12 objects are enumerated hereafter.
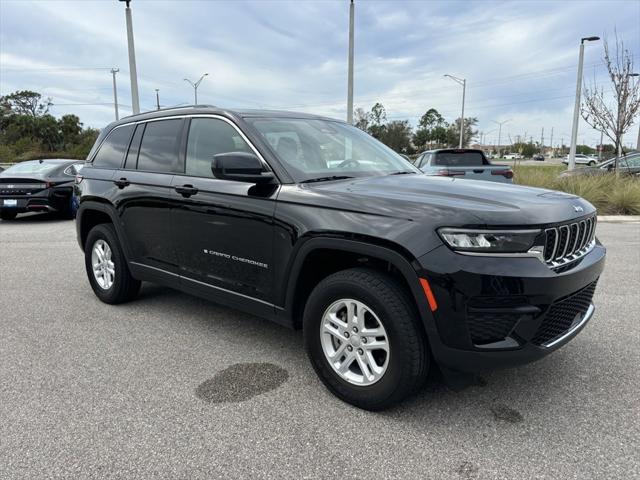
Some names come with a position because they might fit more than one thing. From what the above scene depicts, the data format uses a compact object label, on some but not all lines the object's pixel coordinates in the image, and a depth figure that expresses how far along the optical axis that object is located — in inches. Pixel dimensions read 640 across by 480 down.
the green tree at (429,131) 2765.7
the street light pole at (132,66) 670.5
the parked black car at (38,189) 440.5
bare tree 611.5
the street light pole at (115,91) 1818.4
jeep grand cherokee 96.4
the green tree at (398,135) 2477.9
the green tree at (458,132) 2770.7
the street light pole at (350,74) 674.8
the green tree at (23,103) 2465.6
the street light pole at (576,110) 819.9
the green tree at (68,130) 2237.9
